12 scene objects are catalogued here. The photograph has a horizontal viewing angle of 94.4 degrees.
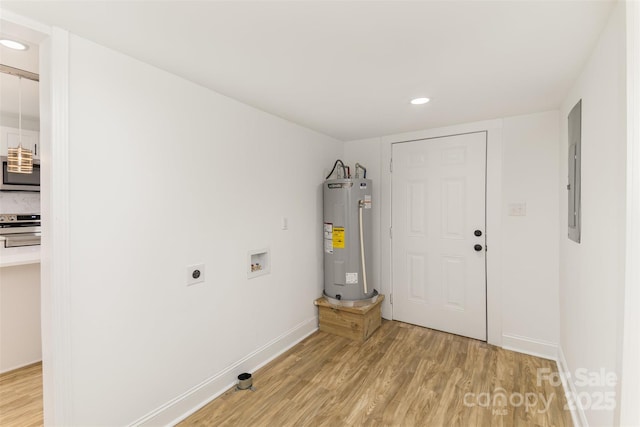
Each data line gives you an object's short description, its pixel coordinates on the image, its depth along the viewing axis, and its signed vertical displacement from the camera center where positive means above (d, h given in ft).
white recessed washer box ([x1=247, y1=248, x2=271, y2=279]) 8.07 -1.49
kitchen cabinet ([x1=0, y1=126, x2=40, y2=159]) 10.51 +2.62
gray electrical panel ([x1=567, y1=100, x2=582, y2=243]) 6.02 +0.84
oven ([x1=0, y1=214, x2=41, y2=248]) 10.73 -0.73
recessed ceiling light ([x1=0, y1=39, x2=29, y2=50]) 5.09 +2.93
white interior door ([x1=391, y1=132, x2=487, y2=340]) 9.73 -0.81
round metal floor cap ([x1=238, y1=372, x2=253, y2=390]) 7.29 -4.24
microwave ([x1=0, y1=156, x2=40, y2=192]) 10.85 +1.18
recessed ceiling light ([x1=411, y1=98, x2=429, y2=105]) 7.56 +2.84
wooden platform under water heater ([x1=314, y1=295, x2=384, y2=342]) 9.82 -3.76
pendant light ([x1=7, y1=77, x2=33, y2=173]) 8.05 +1.41
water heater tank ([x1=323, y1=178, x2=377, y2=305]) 10.15 -0.90
